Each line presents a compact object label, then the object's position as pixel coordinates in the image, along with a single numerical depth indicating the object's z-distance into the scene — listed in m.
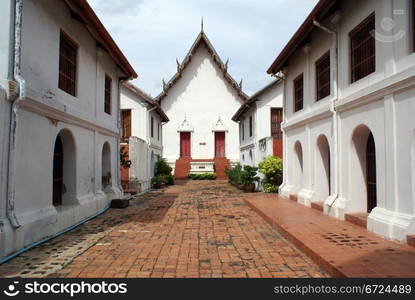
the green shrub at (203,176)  22.98
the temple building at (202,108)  25.45
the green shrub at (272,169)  12.95
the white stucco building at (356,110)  5.04
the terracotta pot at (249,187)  14.18
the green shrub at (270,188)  13.26
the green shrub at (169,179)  18.64
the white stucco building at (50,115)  4.81
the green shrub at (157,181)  17.19
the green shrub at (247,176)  14.16
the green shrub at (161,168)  19.02
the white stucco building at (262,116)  16.69
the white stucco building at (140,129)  14.27
